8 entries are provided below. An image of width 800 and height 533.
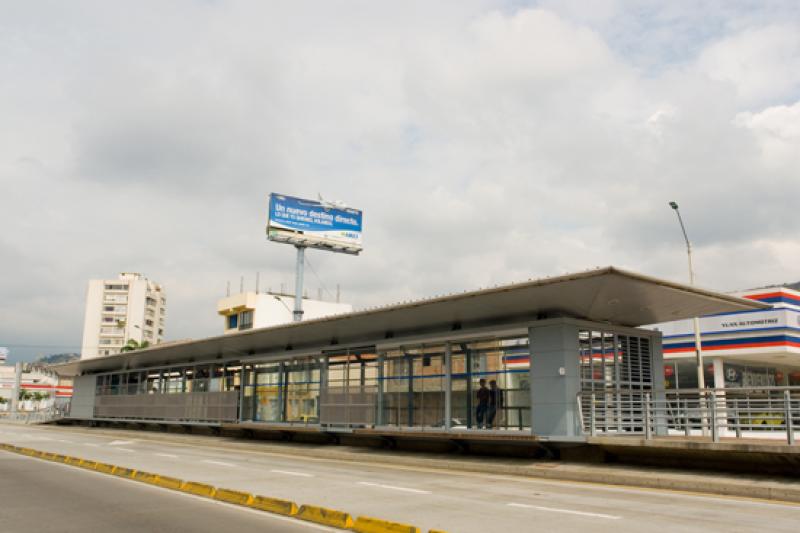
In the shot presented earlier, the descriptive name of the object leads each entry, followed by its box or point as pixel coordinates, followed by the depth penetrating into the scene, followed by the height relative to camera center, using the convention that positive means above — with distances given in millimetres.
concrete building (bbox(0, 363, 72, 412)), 149762 +1791
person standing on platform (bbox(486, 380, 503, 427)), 19609 +86
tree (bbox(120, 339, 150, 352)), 86125 +6668
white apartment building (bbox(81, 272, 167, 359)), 150875 +18317
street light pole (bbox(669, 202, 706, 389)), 27891 +2429
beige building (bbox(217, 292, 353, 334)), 86062 +11222
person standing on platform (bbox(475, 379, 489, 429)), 19766 -33
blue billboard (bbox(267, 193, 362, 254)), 58781 +15223
